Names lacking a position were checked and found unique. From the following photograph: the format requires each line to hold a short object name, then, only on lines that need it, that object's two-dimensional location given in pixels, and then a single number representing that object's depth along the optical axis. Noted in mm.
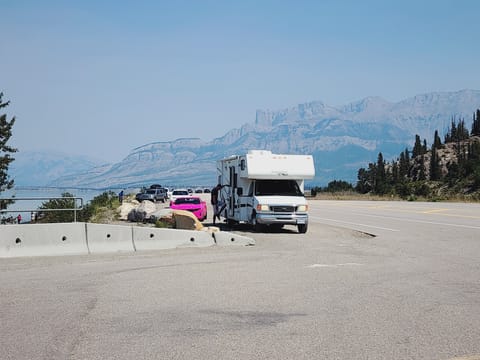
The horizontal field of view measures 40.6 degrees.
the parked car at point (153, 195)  68362
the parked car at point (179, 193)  52319
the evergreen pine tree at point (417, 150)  144325
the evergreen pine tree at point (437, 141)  142012
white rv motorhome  22594
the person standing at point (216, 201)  27122
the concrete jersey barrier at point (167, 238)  16875
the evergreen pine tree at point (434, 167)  116925
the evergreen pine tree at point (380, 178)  101056
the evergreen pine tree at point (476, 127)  146000
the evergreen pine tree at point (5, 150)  63562
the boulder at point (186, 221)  21016
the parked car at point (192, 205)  31500
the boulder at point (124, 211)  32656
